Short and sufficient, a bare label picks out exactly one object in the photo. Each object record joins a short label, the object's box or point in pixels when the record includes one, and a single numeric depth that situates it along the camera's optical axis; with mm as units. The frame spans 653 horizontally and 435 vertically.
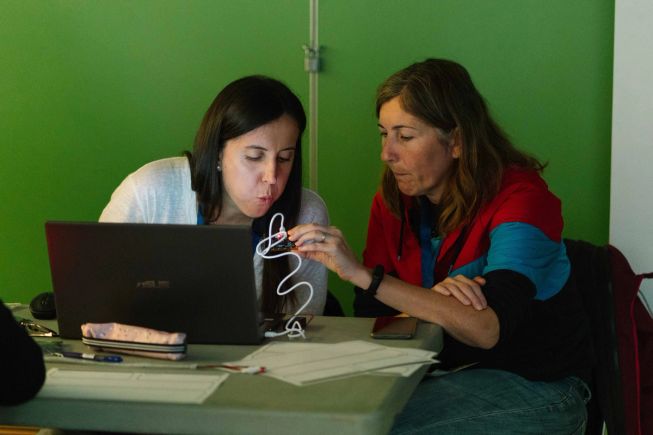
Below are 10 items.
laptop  3377
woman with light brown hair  3681
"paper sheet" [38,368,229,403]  3034
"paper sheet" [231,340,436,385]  3167
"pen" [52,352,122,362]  3286
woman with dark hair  4012
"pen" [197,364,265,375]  3185
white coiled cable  3528
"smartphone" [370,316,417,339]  3489
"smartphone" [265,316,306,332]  3560
